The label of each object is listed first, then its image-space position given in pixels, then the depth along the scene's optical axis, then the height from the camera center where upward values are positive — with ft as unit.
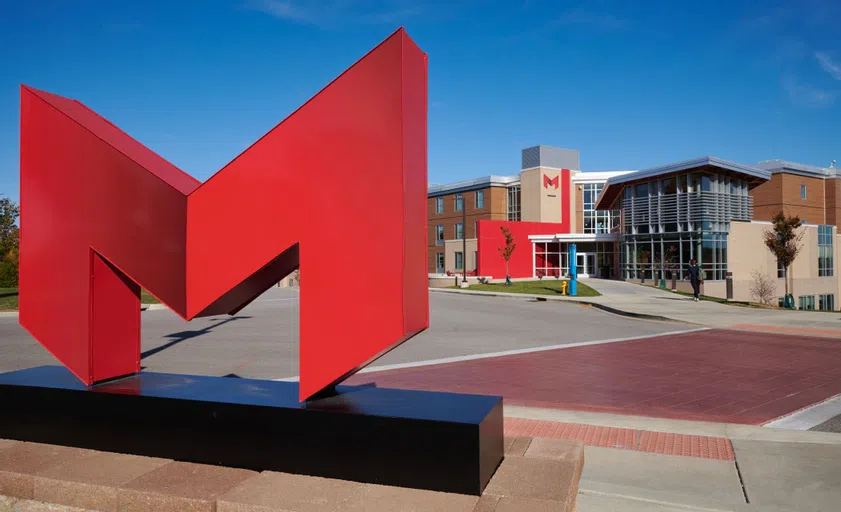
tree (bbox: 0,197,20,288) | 117.91 +3.35
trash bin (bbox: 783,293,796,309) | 95.91 -6.63
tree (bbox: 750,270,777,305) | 113.60 -5.43
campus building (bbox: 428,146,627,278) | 168.66 +13.48
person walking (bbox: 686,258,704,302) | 89.15 -2.41
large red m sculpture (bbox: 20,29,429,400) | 13.62 +0.98
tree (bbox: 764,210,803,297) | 97.04 +3.10
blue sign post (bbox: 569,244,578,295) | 100.89 -2.85
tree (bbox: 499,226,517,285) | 155.02 +4.05
